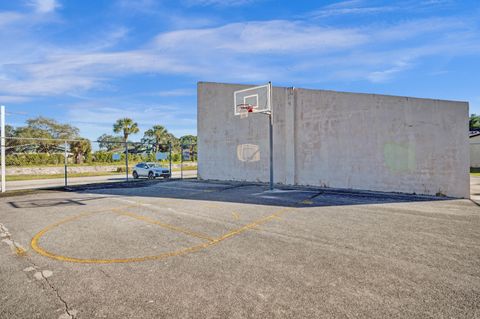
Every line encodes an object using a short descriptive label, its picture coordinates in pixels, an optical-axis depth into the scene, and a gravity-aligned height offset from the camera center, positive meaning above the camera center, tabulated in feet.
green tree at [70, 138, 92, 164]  125.85 +3.50
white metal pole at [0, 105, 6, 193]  42.06 +5.46
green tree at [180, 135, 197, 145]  345.35 +25.49
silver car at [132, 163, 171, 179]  75.10 -3.97
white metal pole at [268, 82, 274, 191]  44.09 -0.41
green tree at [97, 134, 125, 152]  190.85 +8.86
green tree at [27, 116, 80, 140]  159.53 +19.59
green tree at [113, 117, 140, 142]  150.82 +18.13
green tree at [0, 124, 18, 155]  157.89 +17.15
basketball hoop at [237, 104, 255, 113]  49.90 +9.84
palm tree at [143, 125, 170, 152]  192.44 +17.96
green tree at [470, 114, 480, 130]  151.47 +19.36
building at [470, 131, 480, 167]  103.60 +0.84
